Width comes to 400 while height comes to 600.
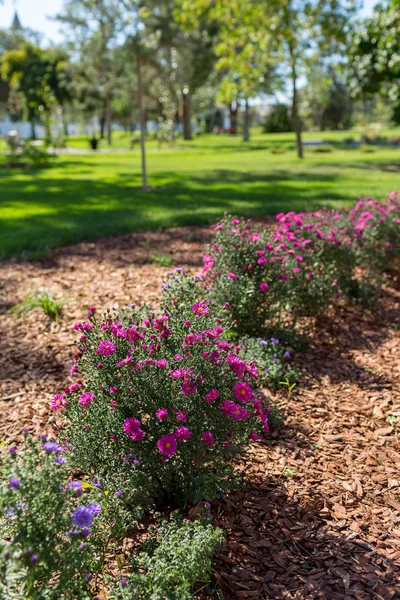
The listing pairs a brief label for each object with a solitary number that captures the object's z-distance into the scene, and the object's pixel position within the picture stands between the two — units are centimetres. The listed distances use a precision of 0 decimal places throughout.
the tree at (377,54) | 1047
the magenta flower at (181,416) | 221
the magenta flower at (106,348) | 237
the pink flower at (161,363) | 228
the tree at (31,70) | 5006
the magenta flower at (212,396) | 222
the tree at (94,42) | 3234
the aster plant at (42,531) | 164
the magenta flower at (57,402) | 238
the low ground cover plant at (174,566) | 182
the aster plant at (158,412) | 226
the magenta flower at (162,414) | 213
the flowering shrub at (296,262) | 416
